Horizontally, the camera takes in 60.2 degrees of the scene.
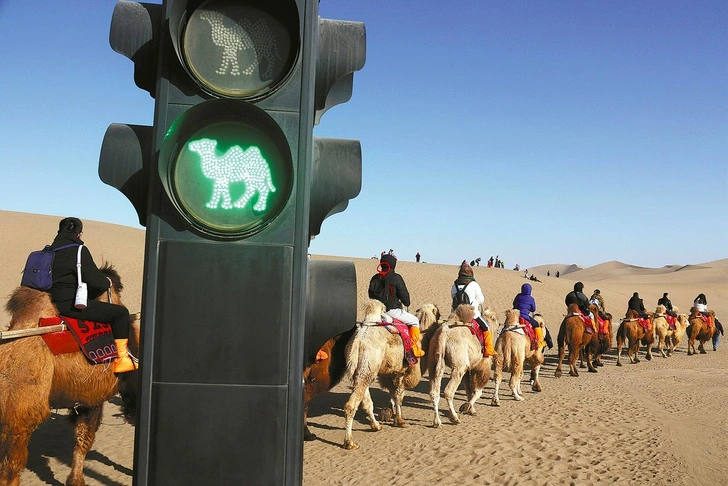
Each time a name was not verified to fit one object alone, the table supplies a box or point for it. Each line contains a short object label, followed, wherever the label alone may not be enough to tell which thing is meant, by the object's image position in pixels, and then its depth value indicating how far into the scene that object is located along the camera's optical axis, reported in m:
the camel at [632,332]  22.48
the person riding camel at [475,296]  12.17
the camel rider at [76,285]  6.32
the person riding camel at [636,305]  24.04
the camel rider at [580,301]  18.50
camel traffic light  2.42
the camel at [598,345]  19.70
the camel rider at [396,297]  10.80
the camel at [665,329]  24.36
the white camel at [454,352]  11.26
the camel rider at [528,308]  14.95
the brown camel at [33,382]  6.02
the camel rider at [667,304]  26.76
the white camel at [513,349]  13.71
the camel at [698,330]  26.44
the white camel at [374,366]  9.73
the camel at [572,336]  18.14
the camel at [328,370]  9.46
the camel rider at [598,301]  20.99
